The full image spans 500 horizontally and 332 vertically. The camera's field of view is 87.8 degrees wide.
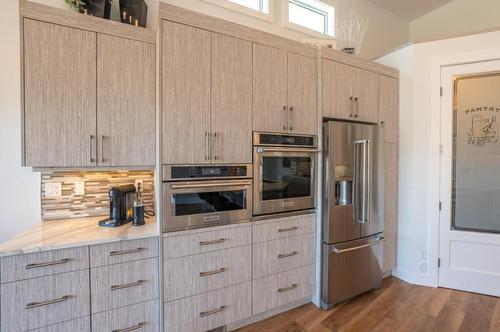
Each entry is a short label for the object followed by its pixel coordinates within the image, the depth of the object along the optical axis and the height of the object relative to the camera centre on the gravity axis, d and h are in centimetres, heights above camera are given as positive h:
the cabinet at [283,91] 223 +64
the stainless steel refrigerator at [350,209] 247 -47
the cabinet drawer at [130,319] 173 -109
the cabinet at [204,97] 188 +50
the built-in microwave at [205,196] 188 -26
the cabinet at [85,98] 176 +47
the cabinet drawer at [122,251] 171 -62
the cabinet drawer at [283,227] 223 -60
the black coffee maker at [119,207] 204 -37
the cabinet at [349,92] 254 +72
